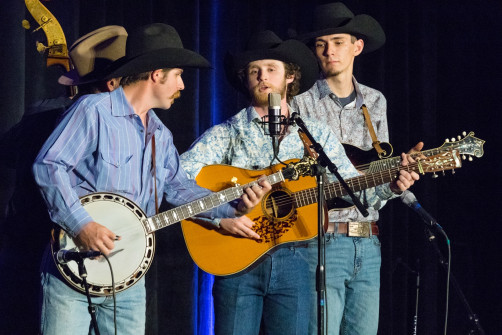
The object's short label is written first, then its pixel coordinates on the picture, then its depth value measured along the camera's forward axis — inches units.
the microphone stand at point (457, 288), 356.2
